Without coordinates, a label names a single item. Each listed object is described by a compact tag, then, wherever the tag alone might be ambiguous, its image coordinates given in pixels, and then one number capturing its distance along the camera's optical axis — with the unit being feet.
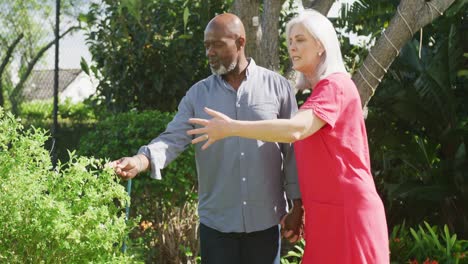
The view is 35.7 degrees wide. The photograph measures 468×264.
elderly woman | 9.07
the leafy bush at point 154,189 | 16.92
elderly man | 10.89
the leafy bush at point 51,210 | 9.10
